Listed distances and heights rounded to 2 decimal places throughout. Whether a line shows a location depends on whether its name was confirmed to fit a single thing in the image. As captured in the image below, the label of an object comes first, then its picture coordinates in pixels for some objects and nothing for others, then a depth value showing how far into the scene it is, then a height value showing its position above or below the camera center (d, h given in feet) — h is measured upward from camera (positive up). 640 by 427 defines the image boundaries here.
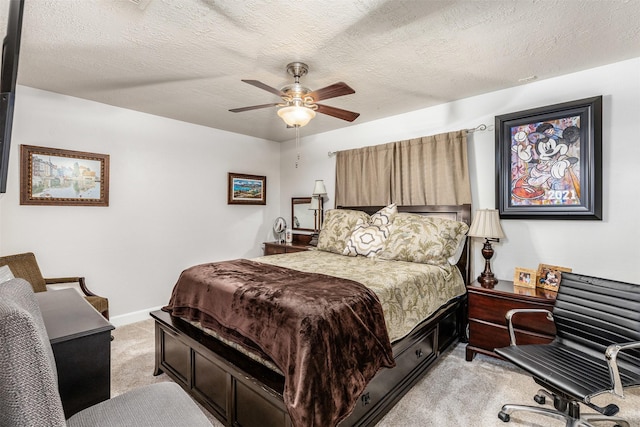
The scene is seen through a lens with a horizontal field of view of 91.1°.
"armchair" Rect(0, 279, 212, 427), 2.49 -1.32
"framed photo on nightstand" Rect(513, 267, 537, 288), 8.99 -1.85
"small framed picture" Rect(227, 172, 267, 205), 15.52 +1.28
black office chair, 5.39 -2.85
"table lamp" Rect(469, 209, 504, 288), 9.36 -0.52
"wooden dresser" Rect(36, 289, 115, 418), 4.75 -2.22
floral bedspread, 7.00 -1.67
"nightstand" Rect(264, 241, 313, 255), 14.46 -1.58
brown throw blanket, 4.89 -2.10
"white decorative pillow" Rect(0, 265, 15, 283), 5.02 -0.99
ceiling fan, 7.68 +2.86
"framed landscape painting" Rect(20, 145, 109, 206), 10.14 +1.28
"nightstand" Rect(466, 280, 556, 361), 8.13 -2.83
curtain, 11.11 +1.64
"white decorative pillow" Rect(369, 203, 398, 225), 11.17 -0.07
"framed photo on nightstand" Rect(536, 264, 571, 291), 8.72 -1.75
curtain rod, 10.59 +2.94
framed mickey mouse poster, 8.54 +1.54
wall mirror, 16.21 -0.02
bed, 5.12 -2.70
